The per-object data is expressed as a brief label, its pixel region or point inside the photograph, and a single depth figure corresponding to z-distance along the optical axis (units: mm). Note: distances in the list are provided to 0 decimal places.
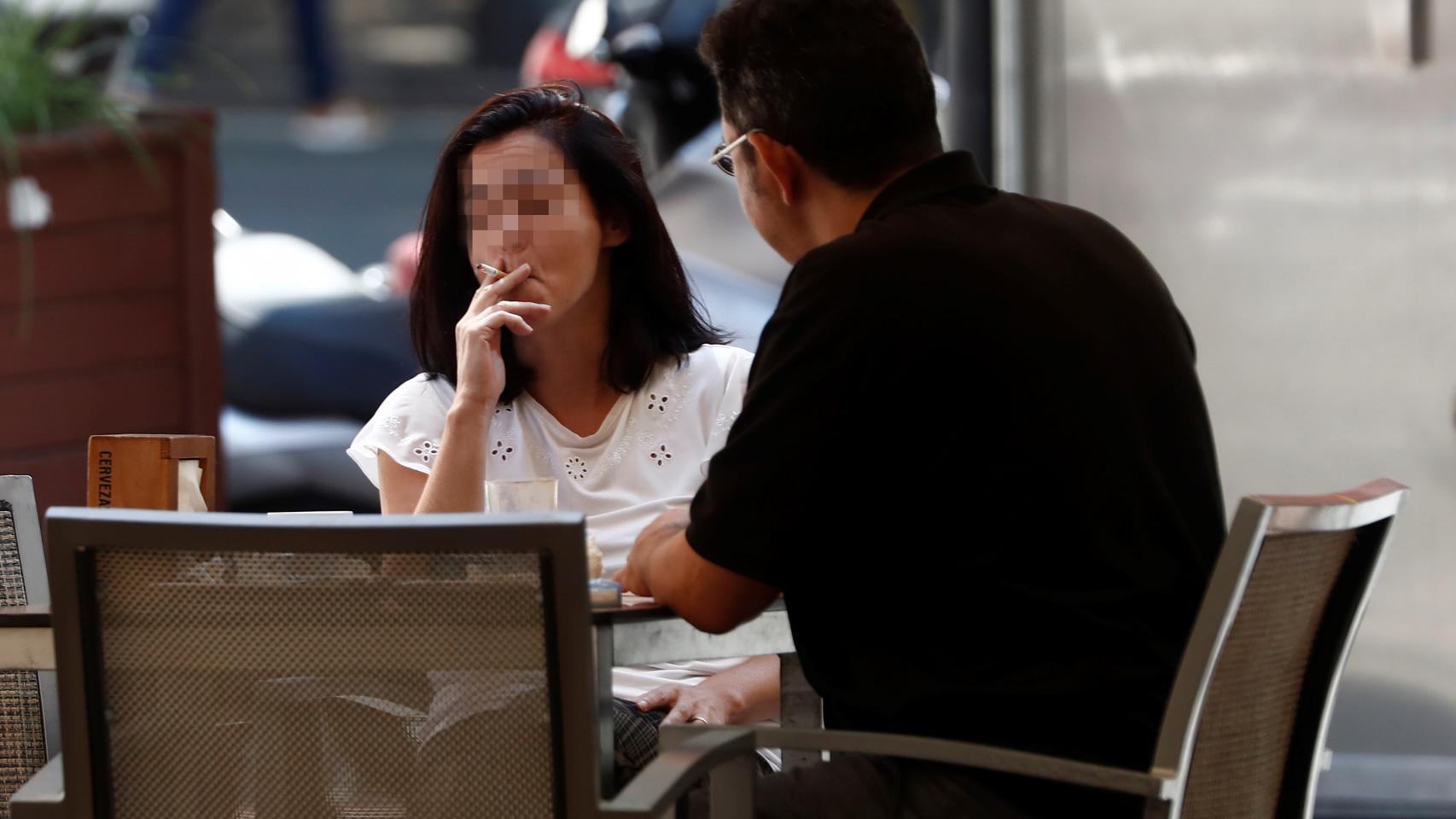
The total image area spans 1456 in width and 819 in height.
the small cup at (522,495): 9220
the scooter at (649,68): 17466
